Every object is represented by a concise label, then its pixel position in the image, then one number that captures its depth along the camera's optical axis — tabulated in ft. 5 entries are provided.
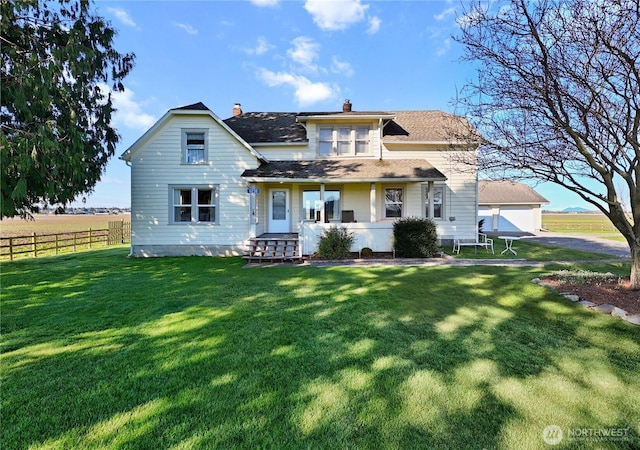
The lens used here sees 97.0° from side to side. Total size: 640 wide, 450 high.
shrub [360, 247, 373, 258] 40.11
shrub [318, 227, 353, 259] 38.37
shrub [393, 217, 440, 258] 38.32
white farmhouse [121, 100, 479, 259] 42.06
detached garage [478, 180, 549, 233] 84.64
